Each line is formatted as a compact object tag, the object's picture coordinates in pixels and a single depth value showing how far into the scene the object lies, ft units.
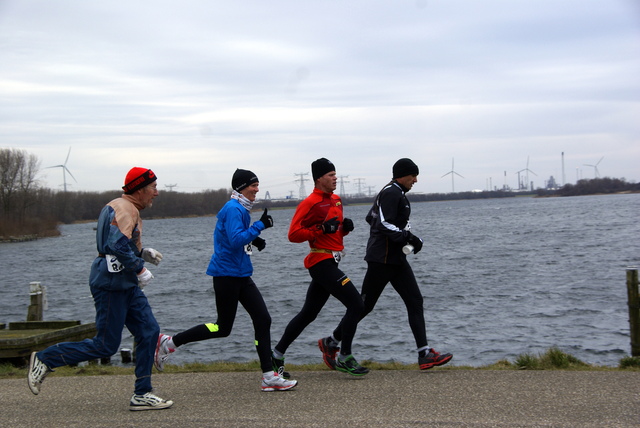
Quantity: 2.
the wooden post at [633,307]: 28.02
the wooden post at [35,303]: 39.88
